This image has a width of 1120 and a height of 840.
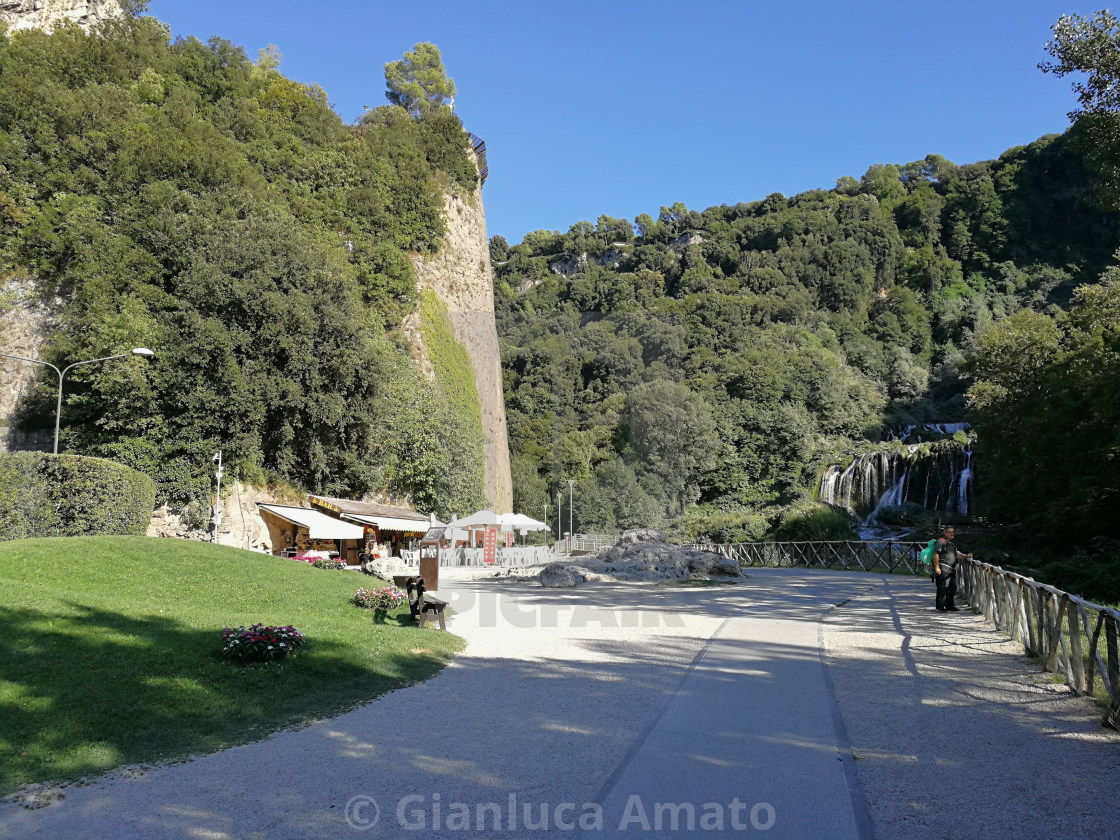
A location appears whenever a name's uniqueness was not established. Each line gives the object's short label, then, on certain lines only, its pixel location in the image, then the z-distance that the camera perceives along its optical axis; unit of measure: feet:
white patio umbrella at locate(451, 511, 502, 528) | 108.06
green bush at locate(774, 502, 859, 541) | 119.03
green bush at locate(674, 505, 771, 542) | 148.77
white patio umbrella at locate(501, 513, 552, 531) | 110.42
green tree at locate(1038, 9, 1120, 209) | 45.75
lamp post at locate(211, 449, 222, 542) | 79.94
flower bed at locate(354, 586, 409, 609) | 41.19
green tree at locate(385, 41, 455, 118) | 177.37
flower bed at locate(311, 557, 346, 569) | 65.24
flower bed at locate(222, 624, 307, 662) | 25.76
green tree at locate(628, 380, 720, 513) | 212.23
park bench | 37.58
